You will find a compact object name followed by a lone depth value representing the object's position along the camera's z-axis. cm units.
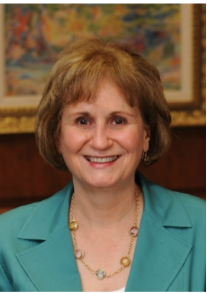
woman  139
